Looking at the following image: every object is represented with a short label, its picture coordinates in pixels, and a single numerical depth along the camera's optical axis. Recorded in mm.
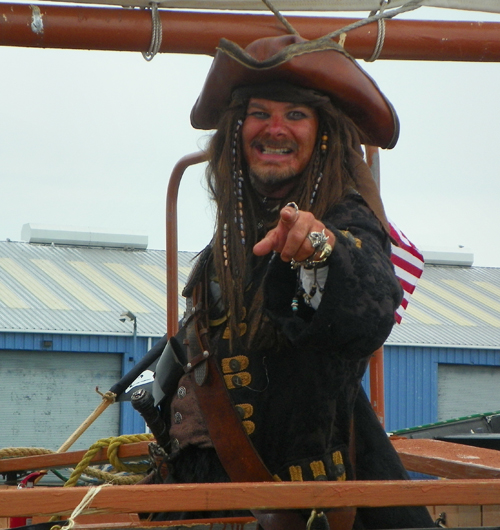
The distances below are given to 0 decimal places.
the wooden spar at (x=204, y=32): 6312
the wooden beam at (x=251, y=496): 3344
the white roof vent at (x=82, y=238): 46750
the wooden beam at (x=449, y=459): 5937
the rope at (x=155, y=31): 6457
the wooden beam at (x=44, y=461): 7449
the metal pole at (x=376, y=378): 6840
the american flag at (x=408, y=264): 11625
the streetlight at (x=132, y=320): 35587
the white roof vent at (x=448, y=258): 52781
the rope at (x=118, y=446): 6770
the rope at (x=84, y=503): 3321
